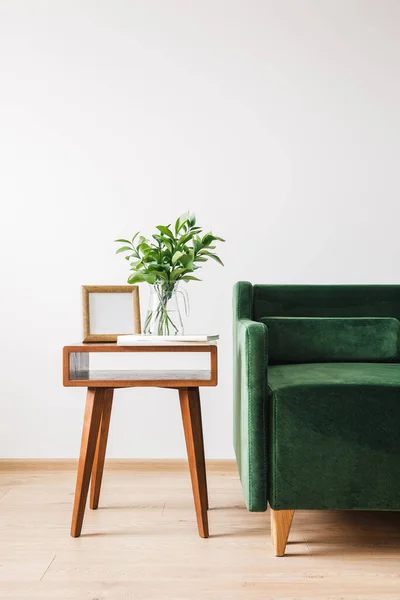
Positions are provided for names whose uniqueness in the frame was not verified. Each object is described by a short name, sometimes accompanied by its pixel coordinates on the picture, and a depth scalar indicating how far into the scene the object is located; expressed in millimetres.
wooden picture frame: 1886
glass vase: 1905
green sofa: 1529
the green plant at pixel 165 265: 1895
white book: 1745
